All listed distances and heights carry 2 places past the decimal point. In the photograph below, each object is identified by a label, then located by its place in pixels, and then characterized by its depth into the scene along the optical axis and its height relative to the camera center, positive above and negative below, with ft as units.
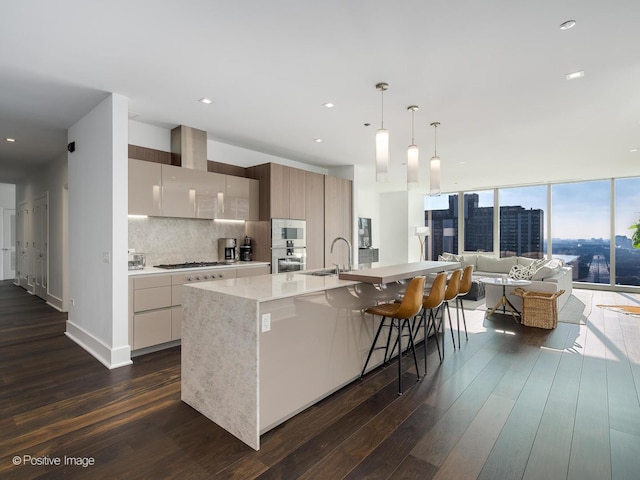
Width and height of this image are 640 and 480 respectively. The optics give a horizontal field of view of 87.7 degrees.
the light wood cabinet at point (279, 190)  16.49 +2.35
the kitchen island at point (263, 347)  6.81 -2.56
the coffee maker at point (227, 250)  16.17 -0.68
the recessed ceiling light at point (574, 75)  9.52 +4.65
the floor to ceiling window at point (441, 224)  34.30 +1.30
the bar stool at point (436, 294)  10.21 -1.82
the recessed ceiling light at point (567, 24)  7.20 +4.63
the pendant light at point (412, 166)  11.44 +2.44
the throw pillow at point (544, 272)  18.07 -1.97
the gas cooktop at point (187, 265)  13.46 -1.21
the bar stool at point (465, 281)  13.21 -1.82
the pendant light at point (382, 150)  10.39 +2.70
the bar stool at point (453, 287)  11.71 -1.81
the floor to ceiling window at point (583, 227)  26.89 +0.74
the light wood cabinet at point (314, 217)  18.71 +1.11
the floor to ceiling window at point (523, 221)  29.22 +1.35
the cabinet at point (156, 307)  11.55 -2.57
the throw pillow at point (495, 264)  25.67 -2.21
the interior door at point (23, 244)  25.09 -0.65
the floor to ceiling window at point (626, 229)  25.66 +0.51
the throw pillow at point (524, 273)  18.80 -2.20
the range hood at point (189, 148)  14.24 +3.86
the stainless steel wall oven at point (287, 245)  16.55 -0.47
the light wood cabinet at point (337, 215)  20.16 +1.31
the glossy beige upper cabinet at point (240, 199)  15.55 +1.82
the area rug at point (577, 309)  16.93 -4.25
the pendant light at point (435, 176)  12.65 +2.30
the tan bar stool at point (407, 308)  9.05 -1.99
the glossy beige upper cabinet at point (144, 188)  12.36 +1.85
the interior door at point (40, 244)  21.34 -0.55
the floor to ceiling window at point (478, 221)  31.96 +1.44
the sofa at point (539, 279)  17.45 -2.42
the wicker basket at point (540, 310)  15.39 -3.47
